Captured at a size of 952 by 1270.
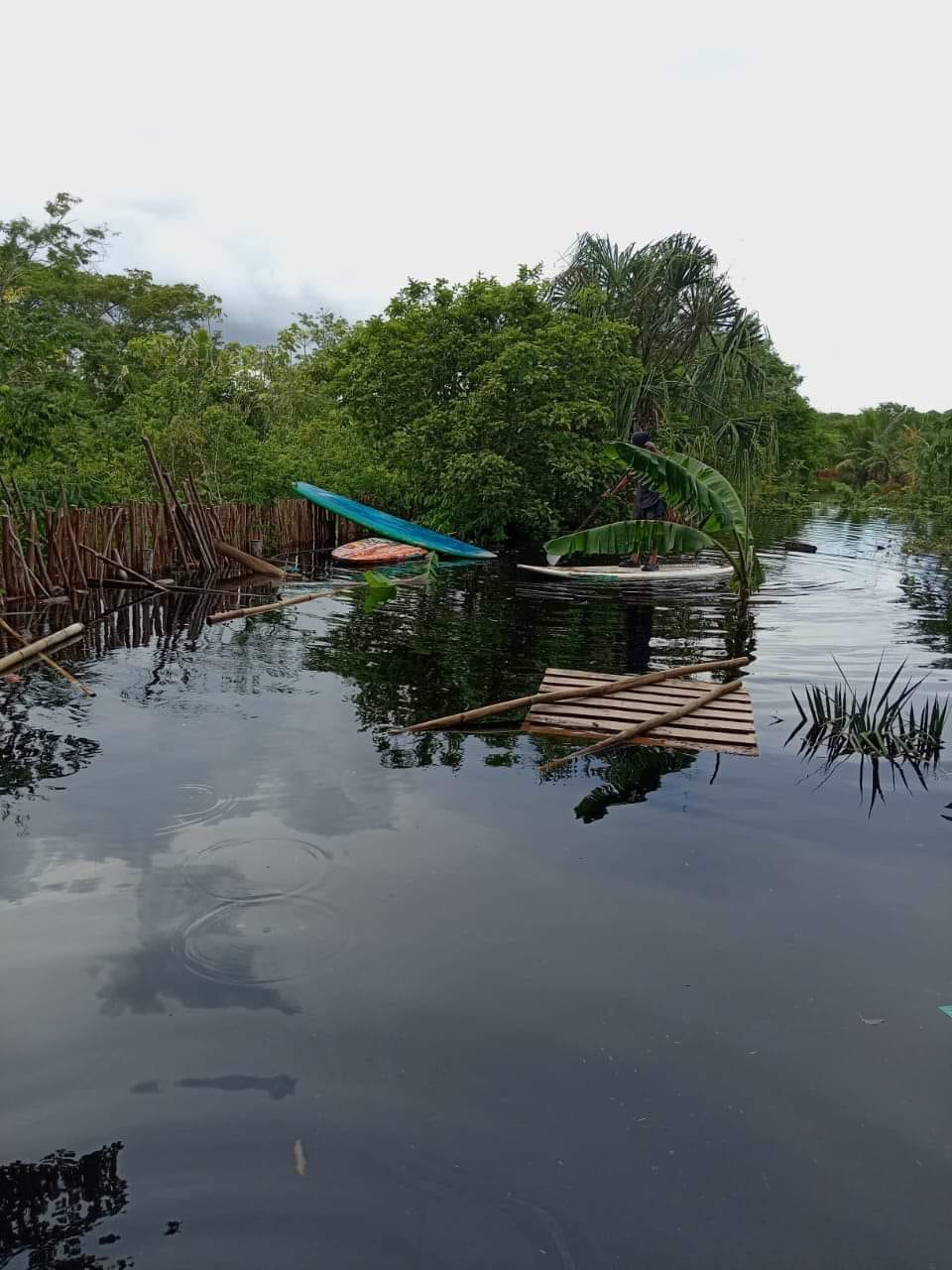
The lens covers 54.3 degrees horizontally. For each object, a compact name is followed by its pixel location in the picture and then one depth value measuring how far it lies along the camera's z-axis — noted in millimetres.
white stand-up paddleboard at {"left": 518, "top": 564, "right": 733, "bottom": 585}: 15617
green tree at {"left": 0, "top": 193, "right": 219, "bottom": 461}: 11711
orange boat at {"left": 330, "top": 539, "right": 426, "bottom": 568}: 18094
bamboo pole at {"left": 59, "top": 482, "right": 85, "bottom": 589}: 12152
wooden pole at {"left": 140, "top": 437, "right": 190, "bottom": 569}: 13344
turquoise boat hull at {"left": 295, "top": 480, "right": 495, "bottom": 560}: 18875
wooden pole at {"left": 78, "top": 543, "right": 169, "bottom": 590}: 12534
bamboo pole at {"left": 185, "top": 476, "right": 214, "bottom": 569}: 15422
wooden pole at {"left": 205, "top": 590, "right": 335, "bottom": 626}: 11125
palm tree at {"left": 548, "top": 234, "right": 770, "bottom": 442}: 23828
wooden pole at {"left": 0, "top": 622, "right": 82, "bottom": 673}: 5973
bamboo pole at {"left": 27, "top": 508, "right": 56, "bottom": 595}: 11519
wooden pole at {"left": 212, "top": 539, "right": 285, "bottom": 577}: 15477
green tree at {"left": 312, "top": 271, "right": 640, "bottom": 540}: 19594
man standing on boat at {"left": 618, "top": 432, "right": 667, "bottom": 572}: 16109
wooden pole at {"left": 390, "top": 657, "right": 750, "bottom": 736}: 7050
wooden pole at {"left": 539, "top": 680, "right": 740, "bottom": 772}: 6770
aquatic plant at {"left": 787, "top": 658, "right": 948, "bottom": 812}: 6969
